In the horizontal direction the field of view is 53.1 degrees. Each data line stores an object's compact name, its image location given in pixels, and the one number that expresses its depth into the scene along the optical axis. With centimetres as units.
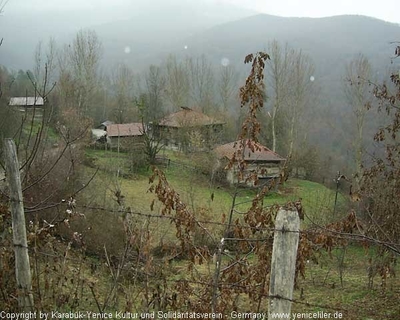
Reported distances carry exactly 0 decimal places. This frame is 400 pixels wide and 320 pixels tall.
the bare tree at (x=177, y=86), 4522
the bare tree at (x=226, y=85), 4328
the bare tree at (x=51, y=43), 4084
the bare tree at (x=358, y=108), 2798
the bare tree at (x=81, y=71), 3753
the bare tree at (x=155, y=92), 3789
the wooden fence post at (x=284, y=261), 239
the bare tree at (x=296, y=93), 3372
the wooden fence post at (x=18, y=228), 316
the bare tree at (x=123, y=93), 4403
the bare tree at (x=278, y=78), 3325
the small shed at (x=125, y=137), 2778
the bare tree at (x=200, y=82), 4719
